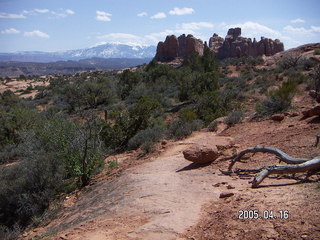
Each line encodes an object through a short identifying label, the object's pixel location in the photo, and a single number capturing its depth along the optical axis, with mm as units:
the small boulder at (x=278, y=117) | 11492
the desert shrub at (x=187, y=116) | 14508
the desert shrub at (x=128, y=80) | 31195
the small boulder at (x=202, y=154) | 8008
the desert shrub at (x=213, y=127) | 12781
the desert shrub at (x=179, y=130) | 12398
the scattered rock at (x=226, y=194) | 5461
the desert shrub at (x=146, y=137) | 12156
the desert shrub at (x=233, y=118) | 12805
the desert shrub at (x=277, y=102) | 13180
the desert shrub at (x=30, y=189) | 7934
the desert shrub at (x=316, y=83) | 16578
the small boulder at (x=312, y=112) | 9931
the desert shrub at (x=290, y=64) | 30803
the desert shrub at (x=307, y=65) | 28141
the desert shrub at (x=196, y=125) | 13261
